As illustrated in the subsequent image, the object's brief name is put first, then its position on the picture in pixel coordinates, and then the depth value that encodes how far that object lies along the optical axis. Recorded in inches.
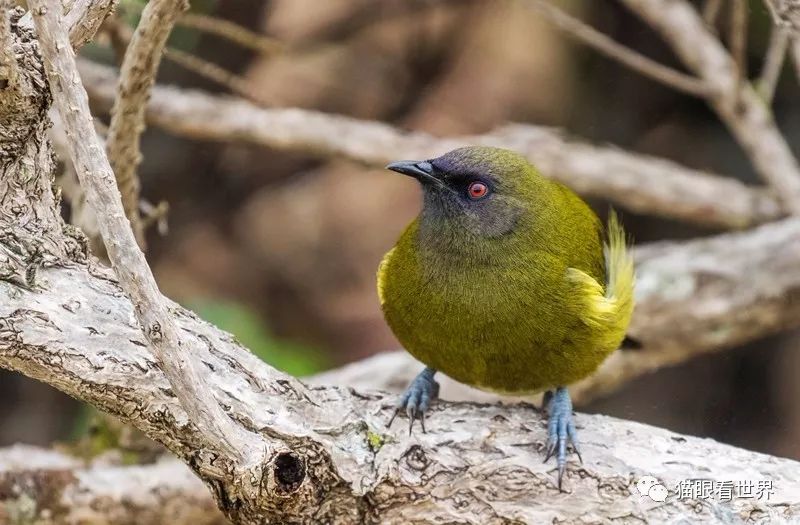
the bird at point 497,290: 230.8
